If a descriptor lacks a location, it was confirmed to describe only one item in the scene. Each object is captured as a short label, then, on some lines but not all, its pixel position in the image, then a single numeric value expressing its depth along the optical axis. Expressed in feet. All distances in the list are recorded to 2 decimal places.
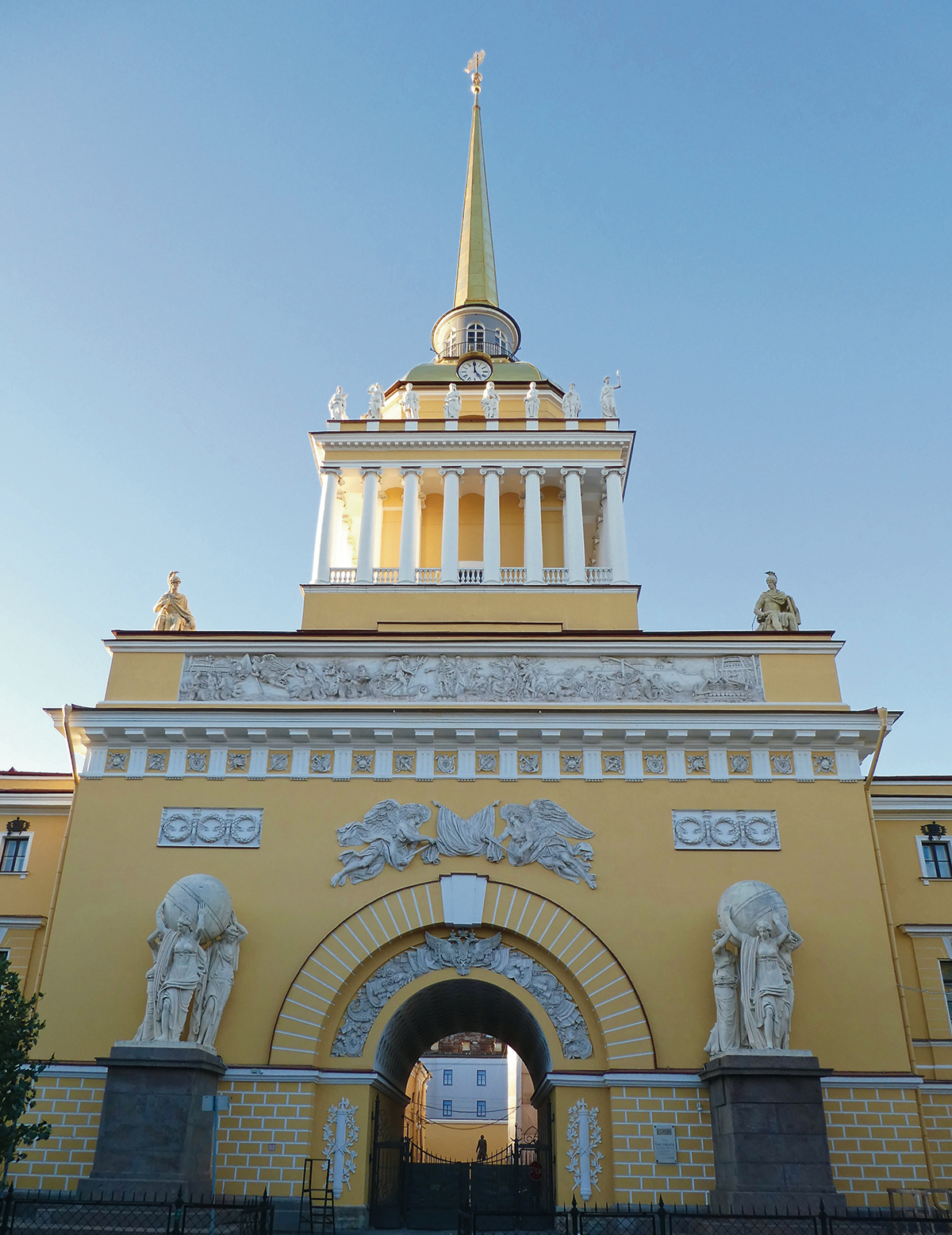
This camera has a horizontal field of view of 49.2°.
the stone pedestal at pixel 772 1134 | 42.75
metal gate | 50.80
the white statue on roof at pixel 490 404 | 80.02
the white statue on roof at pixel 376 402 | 82.12
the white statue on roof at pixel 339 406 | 81.05
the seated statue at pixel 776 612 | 60.95
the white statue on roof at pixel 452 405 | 79.63
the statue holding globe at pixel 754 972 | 45.85
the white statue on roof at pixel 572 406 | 81.87
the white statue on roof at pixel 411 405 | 81.61
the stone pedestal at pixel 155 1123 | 42.91
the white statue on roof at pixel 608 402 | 81.35
